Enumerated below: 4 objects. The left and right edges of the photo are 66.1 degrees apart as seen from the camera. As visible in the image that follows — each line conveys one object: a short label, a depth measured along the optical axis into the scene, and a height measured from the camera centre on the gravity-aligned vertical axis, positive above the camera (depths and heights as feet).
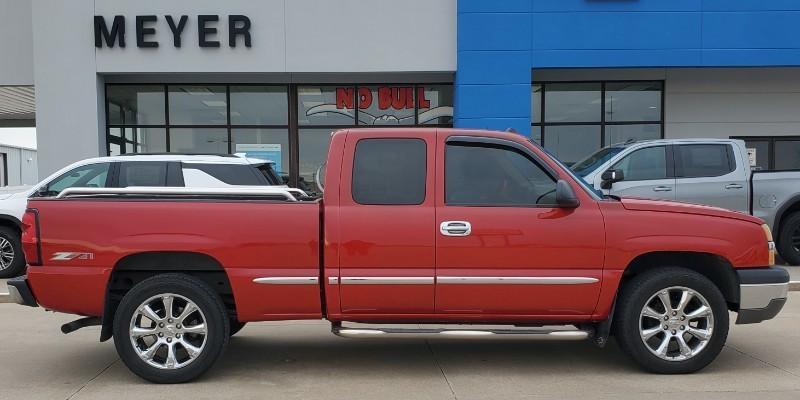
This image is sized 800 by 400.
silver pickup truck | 32.32 -0.41
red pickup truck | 15.42 -2.17
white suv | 27.96 -0.14
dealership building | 45.16 +9.46
